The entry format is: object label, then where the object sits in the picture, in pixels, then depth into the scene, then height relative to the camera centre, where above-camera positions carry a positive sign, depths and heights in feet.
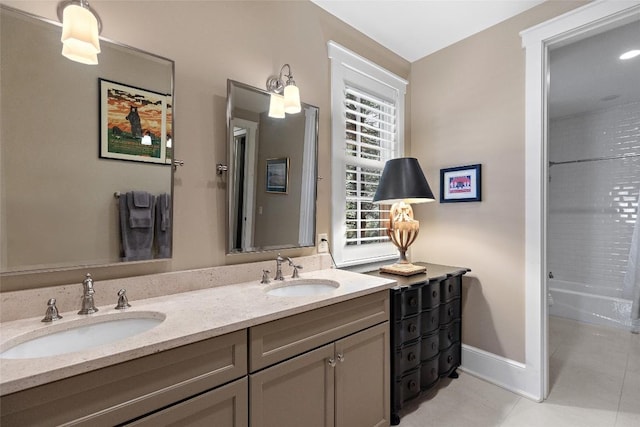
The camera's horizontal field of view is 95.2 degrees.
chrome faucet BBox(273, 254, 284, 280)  5.47 -1.03
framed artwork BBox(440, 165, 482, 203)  7.47 +0.87
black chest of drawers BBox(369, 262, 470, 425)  5.55 -2.45
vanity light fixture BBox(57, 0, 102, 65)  3.33 +2.09
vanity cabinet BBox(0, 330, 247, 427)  2.26 -1.59
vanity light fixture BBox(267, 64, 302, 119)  5.44 +2.23
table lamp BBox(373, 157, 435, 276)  6.44 +0.42
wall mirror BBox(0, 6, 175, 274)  3.36 +0.81
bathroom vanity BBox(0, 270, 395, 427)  2.37 -1.59
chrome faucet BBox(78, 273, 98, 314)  3.54 -1.03
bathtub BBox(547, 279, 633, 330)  10.38 -3.29
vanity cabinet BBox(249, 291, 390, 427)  3.59 -2.17
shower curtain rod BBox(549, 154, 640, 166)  10.55 +2.27
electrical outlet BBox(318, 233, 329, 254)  6.58 -0.64
